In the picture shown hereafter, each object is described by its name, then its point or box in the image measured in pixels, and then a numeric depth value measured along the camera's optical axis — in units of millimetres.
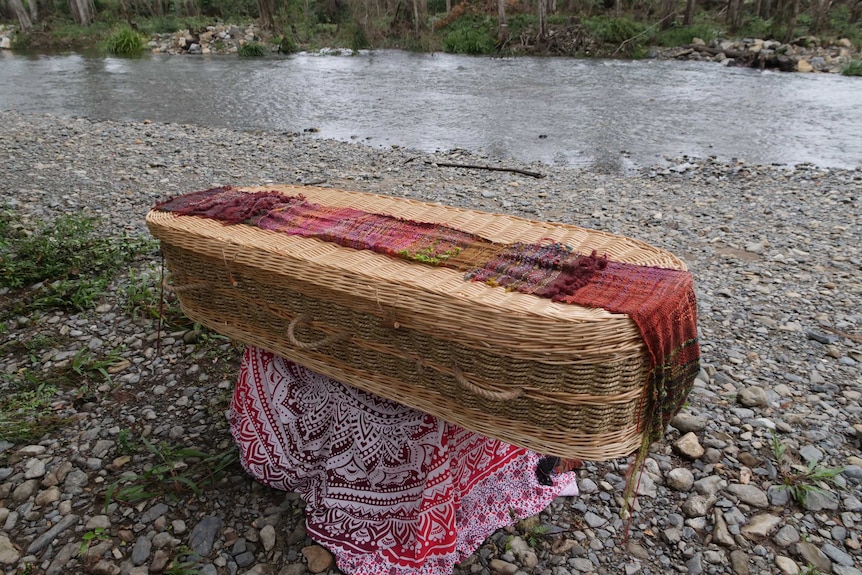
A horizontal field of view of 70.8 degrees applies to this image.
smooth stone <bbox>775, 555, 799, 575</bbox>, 1954
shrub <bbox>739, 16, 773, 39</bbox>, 18297
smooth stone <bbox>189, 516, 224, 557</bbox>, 2021
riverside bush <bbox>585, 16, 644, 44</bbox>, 17859
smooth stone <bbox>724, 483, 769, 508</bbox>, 2238
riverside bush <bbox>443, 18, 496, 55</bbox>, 18656
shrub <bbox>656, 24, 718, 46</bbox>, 17953
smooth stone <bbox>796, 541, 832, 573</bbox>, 1973
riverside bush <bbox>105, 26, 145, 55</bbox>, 19562
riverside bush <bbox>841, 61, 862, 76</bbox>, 13250
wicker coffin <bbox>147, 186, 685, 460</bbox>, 1430
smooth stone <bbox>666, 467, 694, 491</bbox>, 2324
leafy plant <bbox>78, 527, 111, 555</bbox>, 2020
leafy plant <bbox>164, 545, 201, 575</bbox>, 1926
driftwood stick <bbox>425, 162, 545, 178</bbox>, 6562
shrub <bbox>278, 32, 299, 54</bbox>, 19516
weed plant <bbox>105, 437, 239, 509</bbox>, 2211
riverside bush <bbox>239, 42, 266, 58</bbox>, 18703
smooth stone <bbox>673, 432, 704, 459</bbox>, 2477
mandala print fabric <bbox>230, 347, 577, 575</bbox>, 1924
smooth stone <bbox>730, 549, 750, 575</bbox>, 1962
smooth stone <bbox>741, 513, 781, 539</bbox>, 2094
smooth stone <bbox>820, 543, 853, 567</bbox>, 1982
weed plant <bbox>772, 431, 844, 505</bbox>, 2262
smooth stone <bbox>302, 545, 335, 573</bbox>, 1977
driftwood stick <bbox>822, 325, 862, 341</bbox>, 3342
